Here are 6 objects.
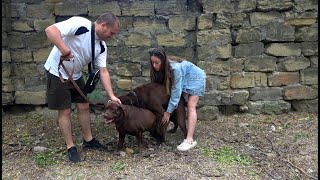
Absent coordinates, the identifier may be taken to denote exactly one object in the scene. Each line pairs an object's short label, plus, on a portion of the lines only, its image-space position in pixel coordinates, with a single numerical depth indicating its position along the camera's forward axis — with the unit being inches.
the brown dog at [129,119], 173.2
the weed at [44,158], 181.5
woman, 185.9
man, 165.0
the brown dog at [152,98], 191.5
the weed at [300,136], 209.6
